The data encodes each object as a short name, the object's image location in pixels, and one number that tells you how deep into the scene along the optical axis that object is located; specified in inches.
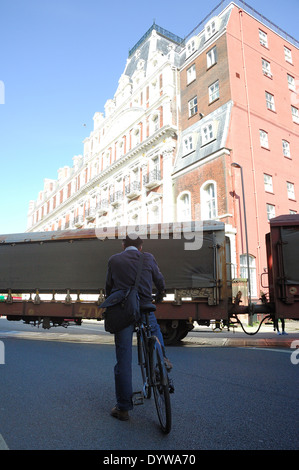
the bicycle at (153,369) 113.1
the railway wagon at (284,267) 314.8
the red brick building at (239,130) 756.0
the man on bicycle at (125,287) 126.5
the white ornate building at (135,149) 960.9
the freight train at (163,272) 328.8
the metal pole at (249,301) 339.8
